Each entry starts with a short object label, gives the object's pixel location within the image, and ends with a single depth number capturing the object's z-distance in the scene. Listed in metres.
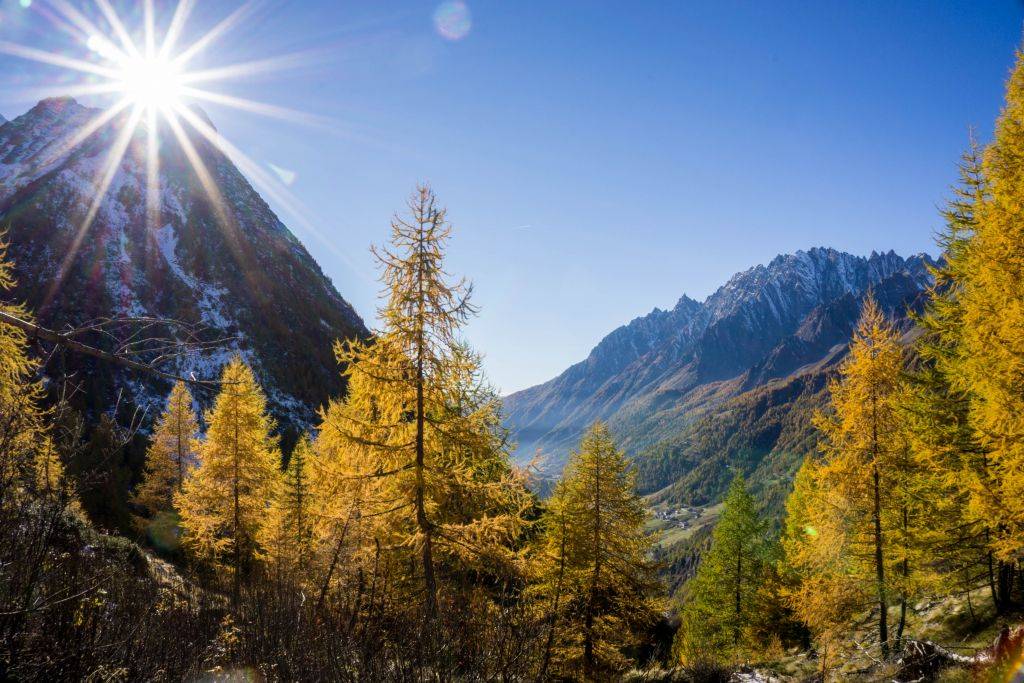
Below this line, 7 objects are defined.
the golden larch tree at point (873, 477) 14.50
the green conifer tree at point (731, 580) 25.20
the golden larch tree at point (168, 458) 29.77
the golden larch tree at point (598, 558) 14.66
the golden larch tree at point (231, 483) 19.36
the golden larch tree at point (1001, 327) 8.28
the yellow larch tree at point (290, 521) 18.89
